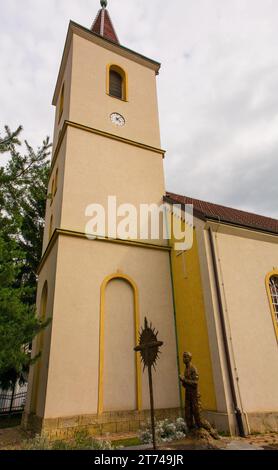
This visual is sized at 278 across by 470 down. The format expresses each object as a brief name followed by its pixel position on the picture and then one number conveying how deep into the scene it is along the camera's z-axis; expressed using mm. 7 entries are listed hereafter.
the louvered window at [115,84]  15883
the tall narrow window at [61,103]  16586
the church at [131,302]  8844
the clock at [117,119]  14648
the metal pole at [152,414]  5864
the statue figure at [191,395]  6961
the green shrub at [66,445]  5650
